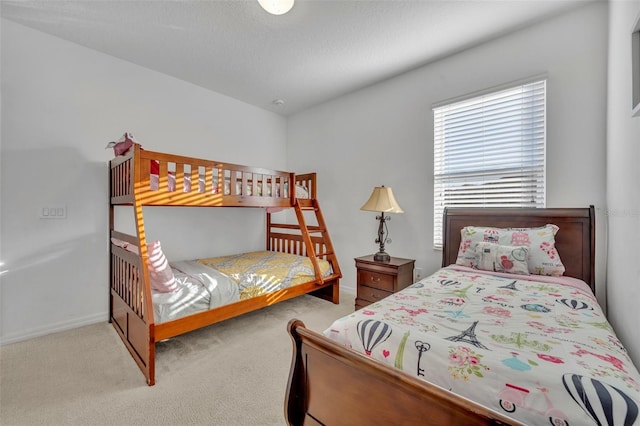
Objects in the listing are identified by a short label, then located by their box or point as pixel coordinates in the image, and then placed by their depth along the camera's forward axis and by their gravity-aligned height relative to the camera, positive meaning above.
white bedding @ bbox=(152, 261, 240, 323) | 2.03 -0.68
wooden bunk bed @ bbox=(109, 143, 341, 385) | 2.00 -0.06
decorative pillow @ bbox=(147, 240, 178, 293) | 2.17 -0.53
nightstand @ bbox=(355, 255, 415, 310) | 2.77 -0.68
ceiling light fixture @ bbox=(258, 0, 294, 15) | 1.95 +1.48
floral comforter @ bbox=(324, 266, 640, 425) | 0.76 -0.49
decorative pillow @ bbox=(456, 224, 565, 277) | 2.09 -0.24
